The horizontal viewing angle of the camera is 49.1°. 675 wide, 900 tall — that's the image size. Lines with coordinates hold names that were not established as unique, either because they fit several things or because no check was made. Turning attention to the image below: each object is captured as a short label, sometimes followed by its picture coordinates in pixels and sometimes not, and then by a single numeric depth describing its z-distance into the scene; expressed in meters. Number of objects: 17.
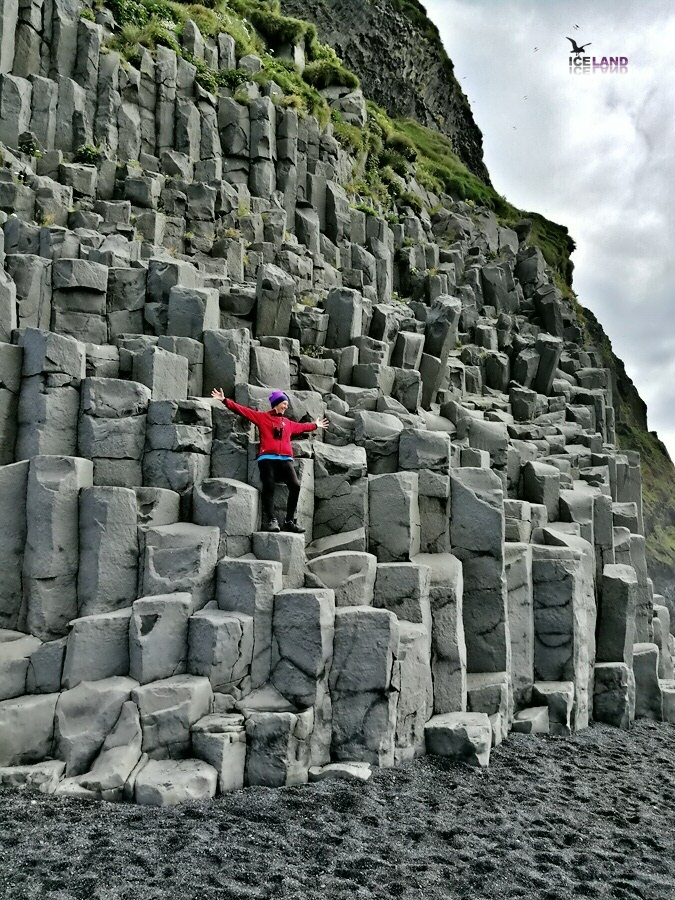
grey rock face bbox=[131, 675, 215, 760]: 7.55
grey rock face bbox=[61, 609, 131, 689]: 7.97
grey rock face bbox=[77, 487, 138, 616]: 8.56
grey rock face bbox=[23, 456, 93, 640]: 8.53
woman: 9.53
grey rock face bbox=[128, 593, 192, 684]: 7.94
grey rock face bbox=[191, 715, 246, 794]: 7.46
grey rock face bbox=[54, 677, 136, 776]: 7.55
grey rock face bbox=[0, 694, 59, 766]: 7.51
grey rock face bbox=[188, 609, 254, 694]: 8.02
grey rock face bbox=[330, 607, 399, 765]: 8.20
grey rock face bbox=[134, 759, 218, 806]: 7.04
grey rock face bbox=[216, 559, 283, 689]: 8.27
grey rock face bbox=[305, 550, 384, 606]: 9.11
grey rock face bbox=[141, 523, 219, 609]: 8.48
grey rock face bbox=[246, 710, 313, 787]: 7.67
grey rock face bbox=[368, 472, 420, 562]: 10.12
